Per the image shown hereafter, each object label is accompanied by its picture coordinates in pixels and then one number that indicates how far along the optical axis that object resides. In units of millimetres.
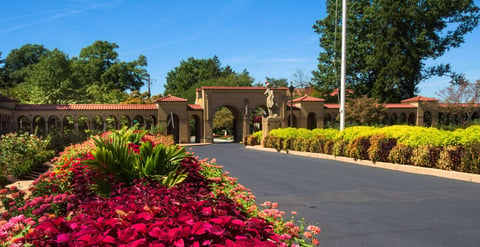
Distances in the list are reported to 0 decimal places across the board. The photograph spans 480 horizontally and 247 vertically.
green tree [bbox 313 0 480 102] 36531
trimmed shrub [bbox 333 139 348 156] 13990
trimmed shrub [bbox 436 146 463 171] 9320
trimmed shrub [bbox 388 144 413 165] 10906
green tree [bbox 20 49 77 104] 41625
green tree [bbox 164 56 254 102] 68500
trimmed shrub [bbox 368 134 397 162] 11727
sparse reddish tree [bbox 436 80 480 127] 38000
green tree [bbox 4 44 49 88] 72525
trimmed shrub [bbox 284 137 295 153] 18266
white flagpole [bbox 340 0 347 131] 16672
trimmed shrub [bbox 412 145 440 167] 10039
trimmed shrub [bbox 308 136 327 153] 15721
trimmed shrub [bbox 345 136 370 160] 12625
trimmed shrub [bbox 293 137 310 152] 16781
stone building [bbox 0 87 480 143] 32375
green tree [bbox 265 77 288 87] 65925
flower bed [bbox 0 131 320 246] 1956
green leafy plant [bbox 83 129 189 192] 4395
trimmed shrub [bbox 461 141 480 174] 8781
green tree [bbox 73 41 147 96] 55031
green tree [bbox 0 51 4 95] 62669
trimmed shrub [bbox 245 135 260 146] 25623
